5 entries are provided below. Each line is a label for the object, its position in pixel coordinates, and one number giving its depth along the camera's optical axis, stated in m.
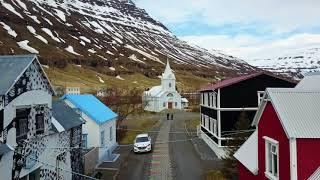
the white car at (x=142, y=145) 20.19
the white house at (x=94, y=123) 17.48
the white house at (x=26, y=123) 8.51
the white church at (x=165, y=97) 52.63
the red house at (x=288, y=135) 7.30
